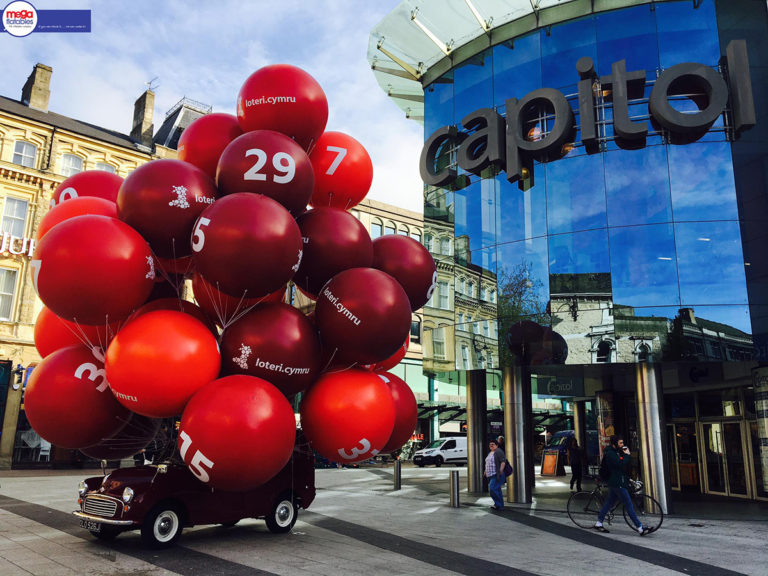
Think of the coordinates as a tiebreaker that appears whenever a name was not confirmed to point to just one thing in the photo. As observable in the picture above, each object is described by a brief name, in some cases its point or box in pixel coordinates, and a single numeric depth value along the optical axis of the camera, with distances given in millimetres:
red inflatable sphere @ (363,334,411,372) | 7848
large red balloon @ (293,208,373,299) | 6824
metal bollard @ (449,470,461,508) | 14164
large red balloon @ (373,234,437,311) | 7594
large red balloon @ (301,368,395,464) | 6352
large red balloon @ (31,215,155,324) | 5520
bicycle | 11227
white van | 33375
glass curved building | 13789
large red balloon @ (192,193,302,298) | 5676
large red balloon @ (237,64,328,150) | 6965
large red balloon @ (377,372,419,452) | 7750
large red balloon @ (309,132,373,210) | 7766
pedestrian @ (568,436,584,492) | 18055
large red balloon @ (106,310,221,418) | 5684
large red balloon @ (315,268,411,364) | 6270
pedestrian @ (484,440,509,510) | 13773
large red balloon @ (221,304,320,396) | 6191
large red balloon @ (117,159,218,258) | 6113
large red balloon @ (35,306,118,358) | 6758
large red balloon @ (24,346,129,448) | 6371
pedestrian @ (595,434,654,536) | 10625
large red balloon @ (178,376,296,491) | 5531
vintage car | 7852
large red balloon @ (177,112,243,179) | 7371
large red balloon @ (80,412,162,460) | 6980
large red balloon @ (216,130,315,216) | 6316
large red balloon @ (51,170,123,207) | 7723
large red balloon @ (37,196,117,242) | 6832
